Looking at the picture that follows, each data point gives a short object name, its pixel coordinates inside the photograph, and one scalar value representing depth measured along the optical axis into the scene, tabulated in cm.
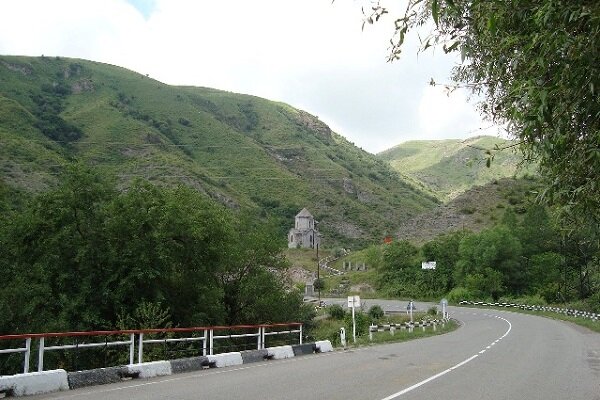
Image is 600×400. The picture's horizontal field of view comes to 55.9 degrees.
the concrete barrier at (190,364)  1445
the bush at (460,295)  7775
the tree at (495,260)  7912
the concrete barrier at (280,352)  1909
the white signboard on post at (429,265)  4528
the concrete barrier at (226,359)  1611
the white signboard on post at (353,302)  2699
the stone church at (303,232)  12638
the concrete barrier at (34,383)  953
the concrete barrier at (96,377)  1112
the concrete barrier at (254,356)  1749
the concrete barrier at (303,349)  2078
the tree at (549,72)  546
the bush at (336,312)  5485
